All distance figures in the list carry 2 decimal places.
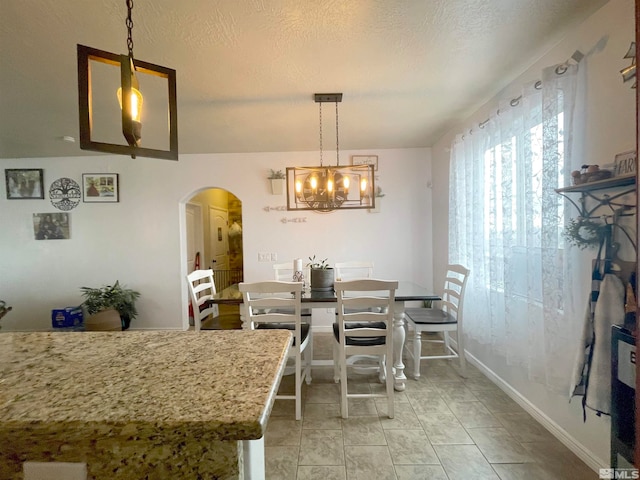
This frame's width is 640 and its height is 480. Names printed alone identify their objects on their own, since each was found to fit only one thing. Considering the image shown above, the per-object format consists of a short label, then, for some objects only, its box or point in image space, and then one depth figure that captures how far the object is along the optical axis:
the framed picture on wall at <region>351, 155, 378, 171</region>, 3.81
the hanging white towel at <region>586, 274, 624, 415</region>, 1.27
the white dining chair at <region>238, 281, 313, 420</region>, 1.91
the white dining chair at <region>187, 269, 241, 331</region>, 2.37
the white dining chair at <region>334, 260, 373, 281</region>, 3.20
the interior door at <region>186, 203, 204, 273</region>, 4.47
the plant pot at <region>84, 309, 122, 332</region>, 3.33
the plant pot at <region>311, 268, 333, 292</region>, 2.52
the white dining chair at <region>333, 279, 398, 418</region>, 1.90
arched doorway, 4.52
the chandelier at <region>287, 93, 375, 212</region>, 2.50
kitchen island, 0.46
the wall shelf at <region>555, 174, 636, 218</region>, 1.25
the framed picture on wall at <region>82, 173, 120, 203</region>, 3.82
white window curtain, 1.56
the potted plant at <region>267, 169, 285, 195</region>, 3.75
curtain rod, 1.52
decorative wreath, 1.40
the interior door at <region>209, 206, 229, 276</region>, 5.44
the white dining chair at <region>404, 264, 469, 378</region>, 2.47
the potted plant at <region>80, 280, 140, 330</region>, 3.52
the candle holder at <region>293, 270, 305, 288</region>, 2.60
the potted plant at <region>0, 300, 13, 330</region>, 3.03
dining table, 2.19
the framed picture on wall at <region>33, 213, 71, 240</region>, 3.82
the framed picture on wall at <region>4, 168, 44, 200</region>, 3.78
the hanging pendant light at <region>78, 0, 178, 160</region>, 0.97
